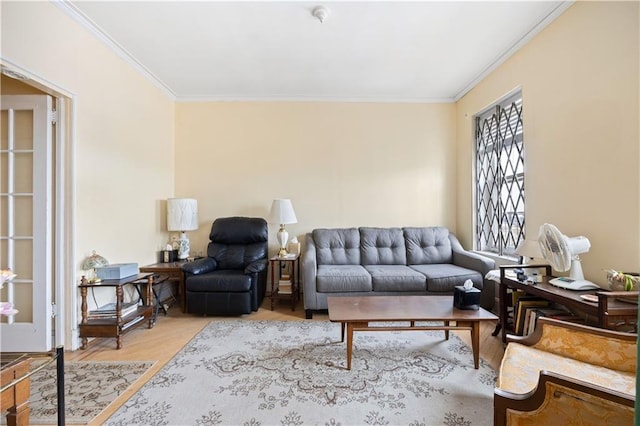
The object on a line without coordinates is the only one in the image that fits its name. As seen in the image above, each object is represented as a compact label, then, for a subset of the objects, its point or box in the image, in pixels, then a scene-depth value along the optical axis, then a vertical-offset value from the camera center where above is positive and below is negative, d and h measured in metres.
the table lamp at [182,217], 3.48 -0.05
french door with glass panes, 2.21 -0.04
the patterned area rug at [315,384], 1.54 -1.12
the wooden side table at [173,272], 3.13 -0.67
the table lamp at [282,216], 3.48 -0.03
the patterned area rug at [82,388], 1.58 -1.14
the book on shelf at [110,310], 2.40 -0.86
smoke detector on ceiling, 2.21 +1.63
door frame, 2.26 -0.10
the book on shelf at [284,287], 3.35 -0.89
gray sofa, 3.01 -0.62
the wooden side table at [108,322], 2.31 -0.92
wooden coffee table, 1.94 -0.73
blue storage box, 2.45 -0.52
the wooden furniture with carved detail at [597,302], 1.56 -0.55
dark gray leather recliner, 2.98 -0.67
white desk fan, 1.93 -0.28
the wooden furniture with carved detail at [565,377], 0.94 -0.71
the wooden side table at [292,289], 3.27 -0.92
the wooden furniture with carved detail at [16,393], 1.11 -0.75
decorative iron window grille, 2.93 +0.42
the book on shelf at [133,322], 2.39 -0.97
